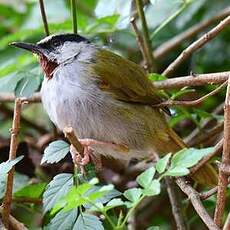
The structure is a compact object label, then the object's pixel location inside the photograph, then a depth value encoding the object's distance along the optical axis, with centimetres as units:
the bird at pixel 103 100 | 288
